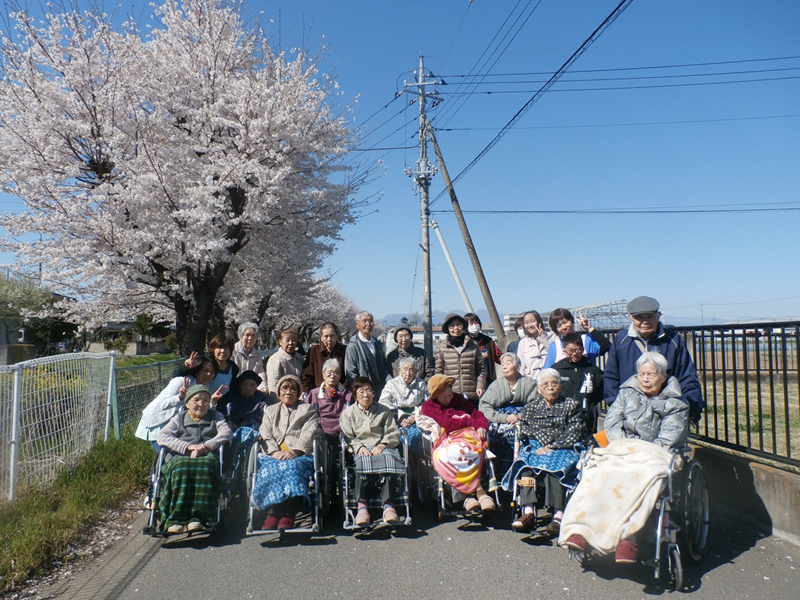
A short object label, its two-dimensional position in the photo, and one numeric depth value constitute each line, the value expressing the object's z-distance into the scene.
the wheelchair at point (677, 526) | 3.58
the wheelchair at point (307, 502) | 4.56
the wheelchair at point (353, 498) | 4.65
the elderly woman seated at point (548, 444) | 4.46
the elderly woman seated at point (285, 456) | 4.57
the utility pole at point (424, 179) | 16.81
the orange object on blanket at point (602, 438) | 4.30
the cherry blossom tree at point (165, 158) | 11.23
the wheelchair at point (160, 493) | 4.58
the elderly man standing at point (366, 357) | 6.46
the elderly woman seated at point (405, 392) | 5.84
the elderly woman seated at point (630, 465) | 3.60
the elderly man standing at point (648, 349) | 4.48
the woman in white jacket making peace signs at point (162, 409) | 5.30
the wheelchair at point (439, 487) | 4.91
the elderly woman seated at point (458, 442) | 4.84
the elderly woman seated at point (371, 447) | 4.74
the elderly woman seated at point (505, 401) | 5.50
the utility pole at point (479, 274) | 15.75
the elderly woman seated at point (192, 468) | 4.57
